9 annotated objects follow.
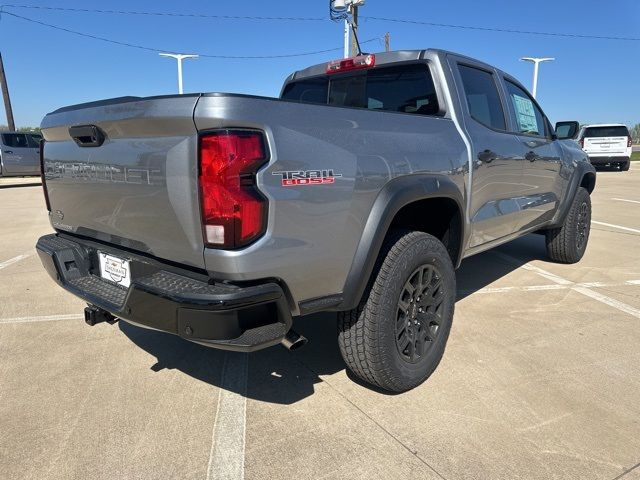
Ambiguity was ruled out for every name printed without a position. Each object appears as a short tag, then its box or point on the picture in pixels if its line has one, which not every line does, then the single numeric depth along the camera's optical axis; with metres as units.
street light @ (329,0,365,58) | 12.29
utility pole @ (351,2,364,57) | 17.01
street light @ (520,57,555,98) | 29.27
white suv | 18.52
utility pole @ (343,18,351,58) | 18.45
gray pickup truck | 1.83
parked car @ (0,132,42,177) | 14.30
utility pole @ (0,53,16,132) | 22.38
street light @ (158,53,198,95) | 22.73
